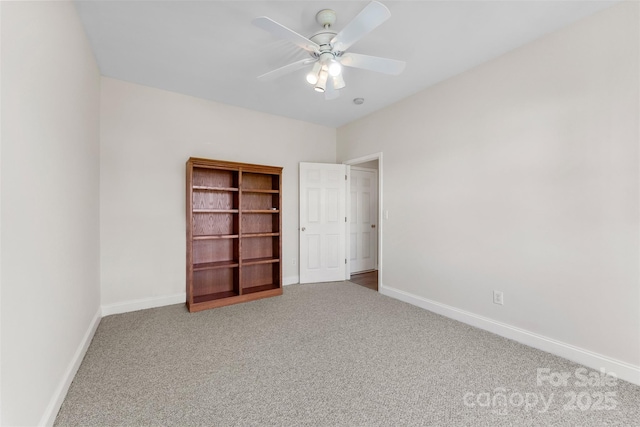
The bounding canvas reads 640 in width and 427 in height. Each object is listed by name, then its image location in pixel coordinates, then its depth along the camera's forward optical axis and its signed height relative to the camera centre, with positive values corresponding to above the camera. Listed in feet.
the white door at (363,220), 16.90 -0.45
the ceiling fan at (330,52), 5.52 +3.97
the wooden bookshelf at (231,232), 10.77 -0.87
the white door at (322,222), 14.11 -0.49
